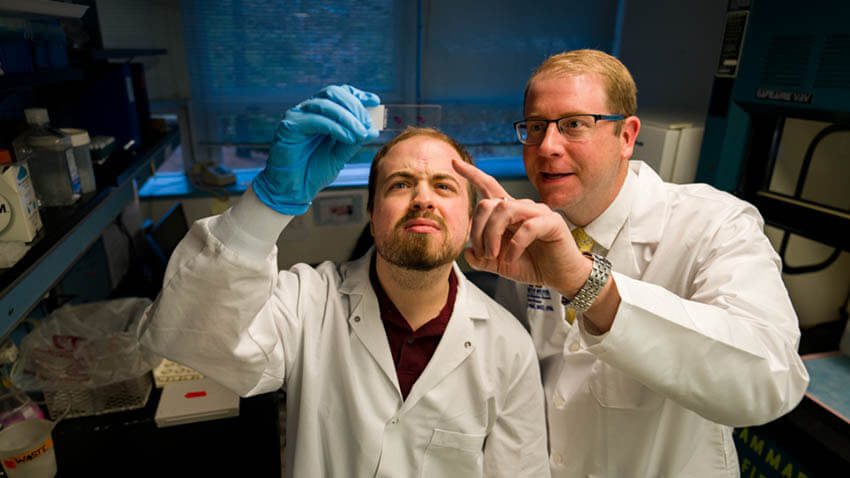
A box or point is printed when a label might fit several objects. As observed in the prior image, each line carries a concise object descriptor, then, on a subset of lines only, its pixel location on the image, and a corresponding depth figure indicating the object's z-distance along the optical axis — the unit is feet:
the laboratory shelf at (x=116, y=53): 5.93
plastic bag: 5.16
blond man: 3.15
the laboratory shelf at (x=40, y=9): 3.35
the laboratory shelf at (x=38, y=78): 3.57
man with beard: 3.43
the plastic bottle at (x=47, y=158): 4.18
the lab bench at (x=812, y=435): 4.89
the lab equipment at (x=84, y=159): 4.57
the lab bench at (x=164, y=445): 5.07
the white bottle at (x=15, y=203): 3.39
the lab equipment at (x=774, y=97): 5.14
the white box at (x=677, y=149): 7.72
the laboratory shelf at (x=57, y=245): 3.07
